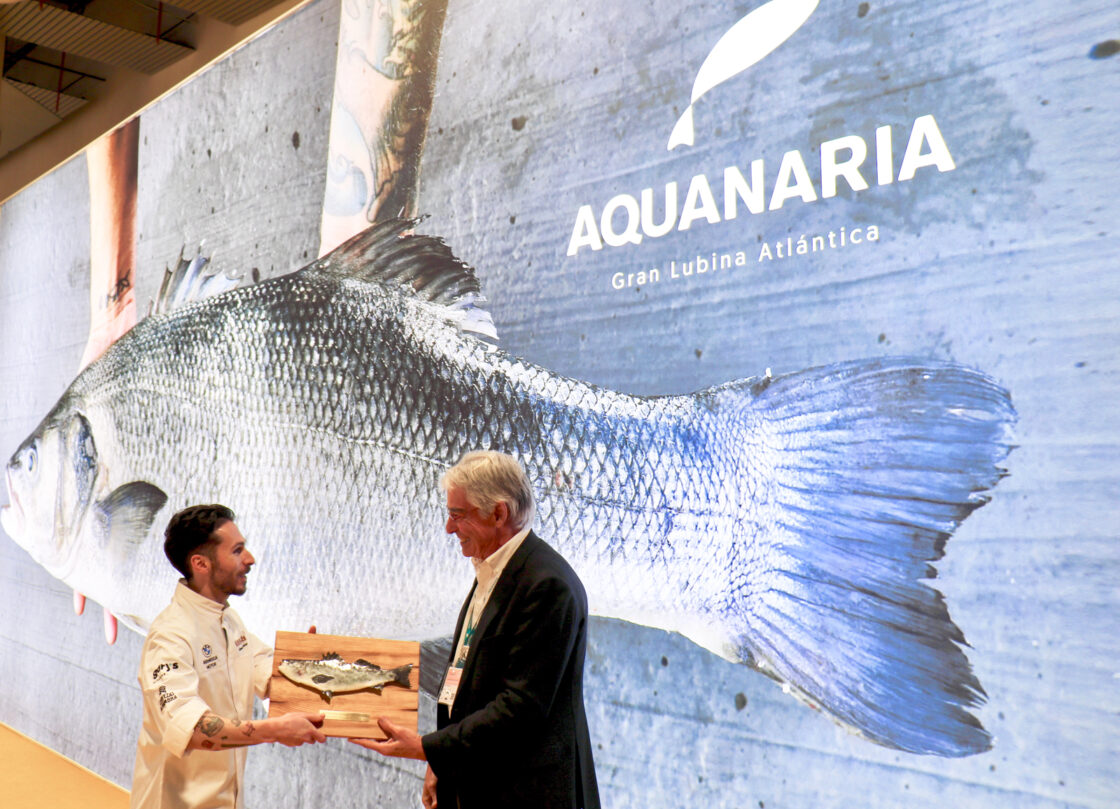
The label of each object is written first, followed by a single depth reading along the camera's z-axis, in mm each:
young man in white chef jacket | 1780
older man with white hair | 1502
